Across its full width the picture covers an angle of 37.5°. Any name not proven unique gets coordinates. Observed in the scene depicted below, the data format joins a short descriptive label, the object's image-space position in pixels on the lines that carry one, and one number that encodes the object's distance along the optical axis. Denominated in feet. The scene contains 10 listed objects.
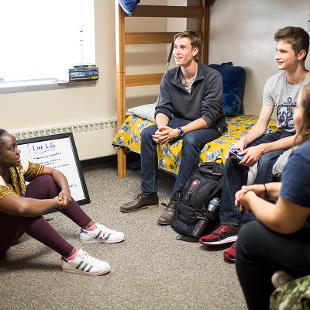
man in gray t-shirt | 7.56
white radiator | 10.77
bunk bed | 9.53
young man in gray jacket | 8.91
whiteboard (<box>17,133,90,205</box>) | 9.38
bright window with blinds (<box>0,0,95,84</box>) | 10.09
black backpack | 7.95
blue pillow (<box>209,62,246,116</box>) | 10.71
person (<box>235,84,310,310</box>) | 4.22
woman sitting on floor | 6.31
